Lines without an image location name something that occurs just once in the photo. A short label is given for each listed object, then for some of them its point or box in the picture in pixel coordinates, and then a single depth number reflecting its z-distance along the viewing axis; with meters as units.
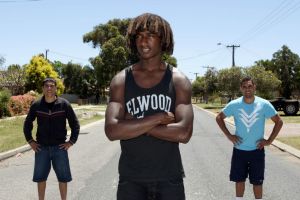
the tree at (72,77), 83.62
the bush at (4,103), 30.08
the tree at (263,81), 56.53
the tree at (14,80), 51.76
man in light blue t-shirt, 6.04
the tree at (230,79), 57.22
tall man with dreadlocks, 3.09
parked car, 36.38
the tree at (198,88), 100.25
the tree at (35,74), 53.64
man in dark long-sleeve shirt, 6.36
